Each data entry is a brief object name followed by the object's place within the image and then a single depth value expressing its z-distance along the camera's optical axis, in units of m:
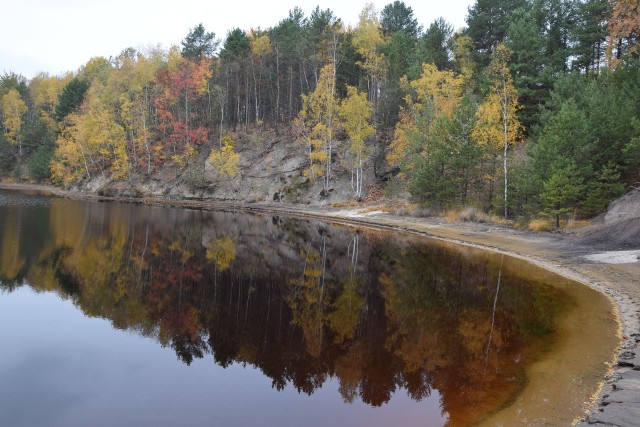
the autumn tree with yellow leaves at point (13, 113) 95.65
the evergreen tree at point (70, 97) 87.25
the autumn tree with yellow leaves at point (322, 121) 50.28
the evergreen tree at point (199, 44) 77.62
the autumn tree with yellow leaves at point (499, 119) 31.89
